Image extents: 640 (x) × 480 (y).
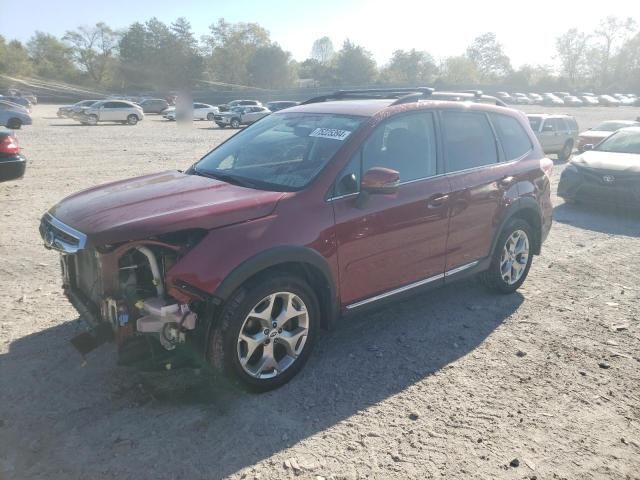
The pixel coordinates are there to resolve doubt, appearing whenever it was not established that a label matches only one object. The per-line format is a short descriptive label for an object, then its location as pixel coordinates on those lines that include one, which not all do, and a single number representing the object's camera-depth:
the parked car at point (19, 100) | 37.22
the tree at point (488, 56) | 101.50
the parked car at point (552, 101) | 63.25
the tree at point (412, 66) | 89.88
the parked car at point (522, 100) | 63.93
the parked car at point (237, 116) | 31.88
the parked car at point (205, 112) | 36.69
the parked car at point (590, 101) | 63.45
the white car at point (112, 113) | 31.39
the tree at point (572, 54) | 94.62
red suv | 3.09
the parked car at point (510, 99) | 58.08
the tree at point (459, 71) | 91.50
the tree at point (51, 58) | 50.44
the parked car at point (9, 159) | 8.73
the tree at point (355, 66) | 85.44
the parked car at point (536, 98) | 65.69
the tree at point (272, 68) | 54.84
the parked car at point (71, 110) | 32.16
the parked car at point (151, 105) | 43.62
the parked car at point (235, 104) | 36.00
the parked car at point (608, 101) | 62.00
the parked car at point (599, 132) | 16.25
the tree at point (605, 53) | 92.44
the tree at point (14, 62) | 58.03
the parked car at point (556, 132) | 16.98
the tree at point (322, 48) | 119.25
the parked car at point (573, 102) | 63.00
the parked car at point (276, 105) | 33.50
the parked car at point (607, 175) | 8.74
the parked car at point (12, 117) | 24.77
